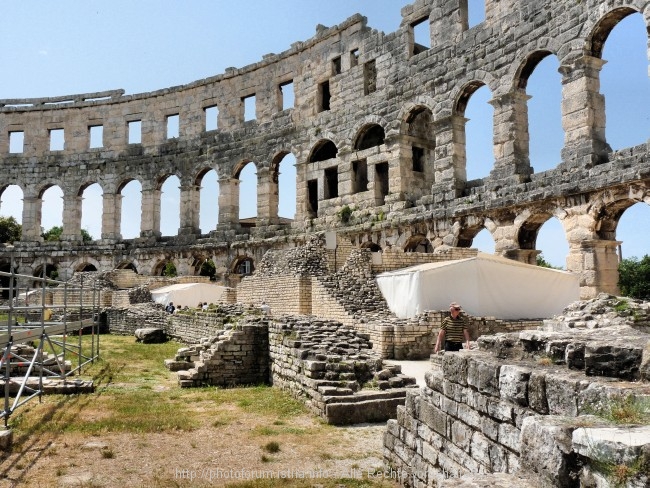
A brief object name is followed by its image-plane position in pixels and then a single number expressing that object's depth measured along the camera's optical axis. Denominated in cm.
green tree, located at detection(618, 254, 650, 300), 3962
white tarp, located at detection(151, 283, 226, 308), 2391
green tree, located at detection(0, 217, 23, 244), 4459
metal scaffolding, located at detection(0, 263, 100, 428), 671
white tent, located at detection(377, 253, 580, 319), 1352
